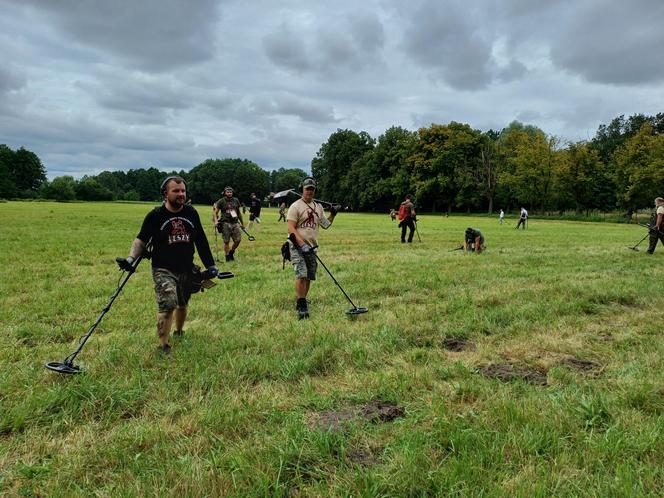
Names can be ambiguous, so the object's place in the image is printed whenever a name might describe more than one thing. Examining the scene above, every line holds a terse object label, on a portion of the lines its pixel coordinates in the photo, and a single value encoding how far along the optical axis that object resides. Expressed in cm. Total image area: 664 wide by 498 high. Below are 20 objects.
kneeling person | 1568
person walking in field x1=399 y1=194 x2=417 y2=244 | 1934
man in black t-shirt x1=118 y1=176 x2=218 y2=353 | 533
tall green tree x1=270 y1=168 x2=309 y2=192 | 13312
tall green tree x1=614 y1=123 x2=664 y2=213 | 5166
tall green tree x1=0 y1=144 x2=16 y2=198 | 9925
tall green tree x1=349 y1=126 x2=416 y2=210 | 7538
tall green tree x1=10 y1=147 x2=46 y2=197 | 11700
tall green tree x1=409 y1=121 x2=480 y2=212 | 6950
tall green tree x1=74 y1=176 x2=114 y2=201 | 12219
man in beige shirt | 720
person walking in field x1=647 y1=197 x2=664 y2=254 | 1447
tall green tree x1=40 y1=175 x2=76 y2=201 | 11119
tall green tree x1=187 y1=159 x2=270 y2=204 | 12562
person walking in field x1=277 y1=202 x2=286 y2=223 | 3289
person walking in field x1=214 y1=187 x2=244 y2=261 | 1322
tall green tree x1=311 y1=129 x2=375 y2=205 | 9150
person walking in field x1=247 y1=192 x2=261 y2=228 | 2388
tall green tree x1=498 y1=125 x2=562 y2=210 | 6050
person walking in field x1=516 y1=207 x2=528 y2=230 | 3241
